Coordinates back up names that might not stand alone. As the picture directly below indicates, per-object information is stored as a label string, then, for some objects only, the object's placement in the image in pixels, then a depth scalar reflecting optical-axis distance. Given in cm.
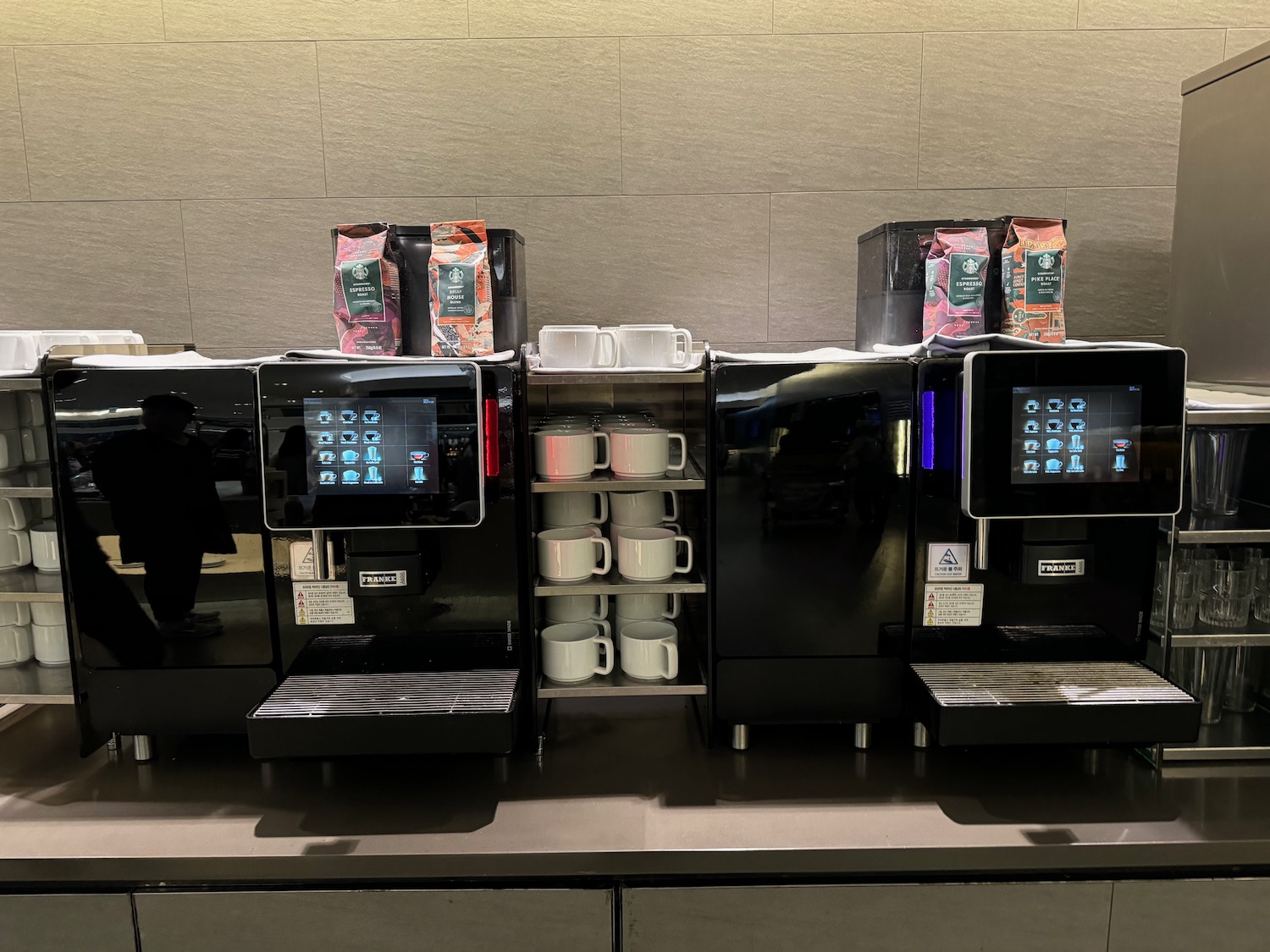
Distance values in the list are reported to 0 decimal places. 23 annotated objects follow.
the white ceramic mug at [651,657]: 135
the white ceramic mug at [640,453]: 129
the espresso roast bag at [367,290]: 133
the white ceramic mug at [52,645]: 138
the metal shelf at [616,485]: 126
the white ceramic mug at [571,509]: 138
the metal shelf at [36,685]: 132
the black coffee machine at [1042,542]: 112
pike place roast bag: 136
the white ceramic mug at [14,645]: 138
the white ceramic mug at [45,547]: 135
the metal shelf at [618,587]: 130
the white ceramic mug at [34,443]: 133
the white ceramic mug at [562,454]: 128
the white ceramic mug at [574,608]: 144
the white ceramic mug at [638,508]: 138
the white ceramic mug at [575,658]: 135
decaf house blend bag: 133
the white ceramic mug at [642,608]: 146
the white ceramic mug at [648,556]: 132
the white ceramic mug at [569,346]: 128
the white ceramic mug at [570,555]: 132
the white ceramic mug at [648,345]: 128
